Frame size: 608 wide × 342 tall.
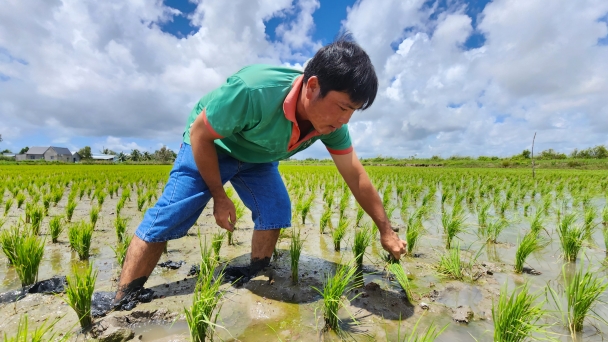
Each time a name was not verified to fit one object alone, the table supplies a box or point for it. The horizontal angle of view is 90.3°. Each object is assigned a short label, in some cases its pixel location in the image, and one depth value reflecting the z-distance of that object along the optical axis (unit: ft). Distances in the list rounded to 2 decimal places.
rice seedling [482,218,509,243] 10.30
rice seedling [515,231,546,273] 7.49
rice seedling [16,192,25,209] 14.90
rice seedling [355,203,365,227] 13.05
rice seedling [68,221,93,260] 7.98
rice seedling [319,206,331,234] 11.60
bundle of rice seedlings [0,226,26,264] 6.61
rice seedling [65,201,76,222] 12.50
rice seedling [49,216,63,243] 9.34
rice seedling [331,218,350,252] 9.32
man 4.88
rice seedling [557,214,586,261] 8.47
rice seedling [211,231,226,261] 7.93
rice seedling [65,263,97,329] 4.67
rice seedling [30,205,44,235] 10.13
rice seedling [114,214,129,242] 9.32
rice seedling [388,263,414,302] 5.97
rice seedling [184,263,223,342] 4.28
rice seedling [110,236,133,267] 7.18
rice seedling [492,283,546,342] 4.27
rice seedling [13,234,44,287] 6.14
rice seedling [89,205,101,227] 10.81
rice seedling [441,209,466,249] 9.83
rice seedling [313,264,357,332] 4.96
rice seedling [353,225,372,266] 7.73
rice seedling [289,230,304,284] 6.87
